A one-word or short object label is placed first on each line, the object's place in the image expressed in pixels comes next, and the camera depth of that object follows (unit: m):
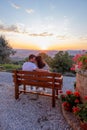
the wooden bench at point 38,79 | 2.13
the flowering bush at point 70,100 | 1.86
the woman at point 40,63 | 2.74
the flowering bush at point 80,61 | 1.82
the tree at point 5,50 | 8.00
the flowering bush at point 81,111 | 1.45
